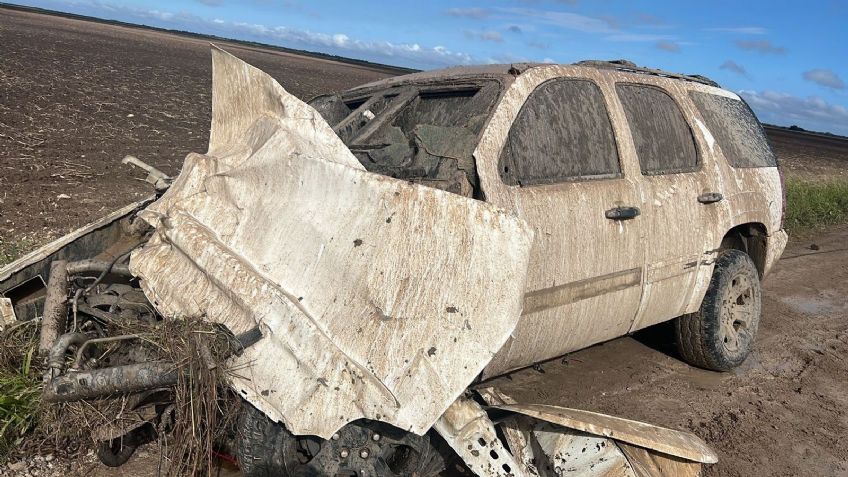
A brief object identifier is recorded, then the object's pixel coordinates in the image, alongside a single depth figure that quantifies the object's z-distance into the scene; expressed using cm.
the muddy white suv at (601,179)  360
